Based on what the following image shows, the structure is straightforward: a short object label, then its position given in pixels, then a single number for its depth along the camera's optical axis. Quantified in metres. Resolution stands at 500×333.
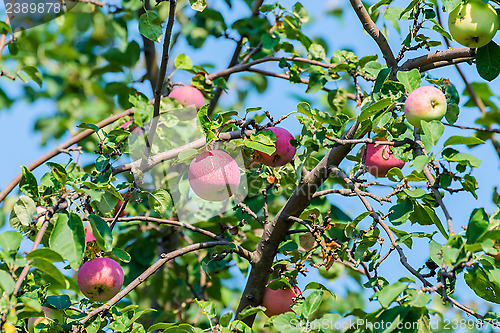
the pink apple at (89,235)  5.16
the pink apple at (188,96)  5.31
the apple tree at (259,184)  4.94
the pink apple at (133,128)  5.25
